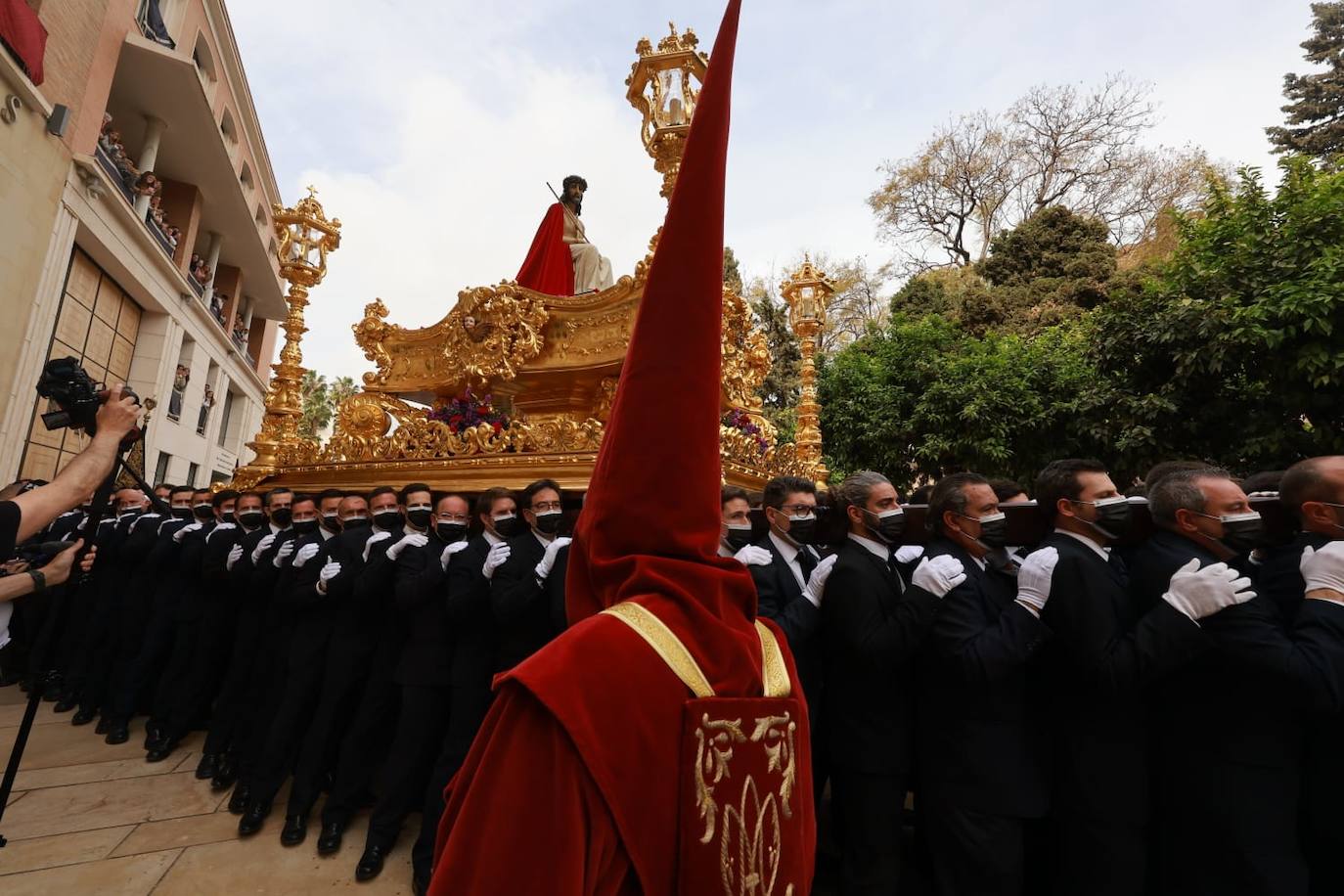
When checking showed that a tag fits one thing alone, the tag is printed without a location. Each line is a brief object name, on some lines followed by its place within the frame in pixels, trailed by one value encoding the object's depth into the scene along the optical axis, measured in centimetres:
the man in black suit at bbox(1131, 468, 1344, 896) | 192
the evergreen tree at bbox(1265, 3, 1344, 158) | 1858
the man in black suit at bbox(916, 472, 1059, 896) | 224
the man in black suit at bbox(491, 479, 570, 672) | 309
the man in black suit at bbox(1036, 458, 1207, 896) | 210
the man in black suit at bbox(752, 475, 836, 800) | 271
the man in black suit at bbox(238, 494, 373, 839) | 353
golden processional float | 447
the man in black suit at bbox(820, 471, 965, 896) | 242
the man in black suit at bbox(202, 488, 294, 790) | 420
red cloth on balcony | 842
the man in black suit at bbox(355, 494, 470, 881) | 318
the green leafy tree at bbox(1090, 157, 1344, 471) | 575
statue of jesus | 609
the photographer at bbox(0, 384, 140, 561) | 202
